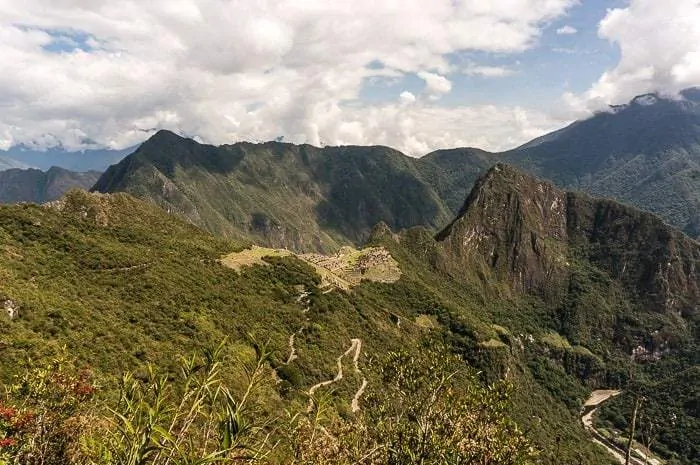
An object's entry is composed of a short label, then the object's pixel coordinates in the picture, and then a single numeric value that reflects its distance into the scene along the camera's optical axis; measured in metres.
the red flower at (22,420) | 25.59
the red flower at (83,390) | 30.52
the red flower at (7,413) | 25.11
